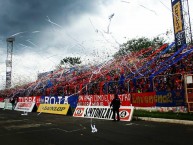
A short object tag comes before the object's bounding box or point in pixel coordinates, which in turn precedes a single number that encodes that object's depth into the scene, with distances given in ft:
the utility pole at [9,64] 199.82
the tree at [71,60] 256.52
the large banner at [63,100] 78.59
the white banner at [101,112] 50.53
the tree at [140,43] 156.71
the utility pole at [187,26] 60.02
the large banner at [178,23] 59.11
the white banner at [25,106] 91.27
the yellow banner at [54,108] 70.23
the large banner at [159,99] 49.90
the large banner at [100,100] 58.90
